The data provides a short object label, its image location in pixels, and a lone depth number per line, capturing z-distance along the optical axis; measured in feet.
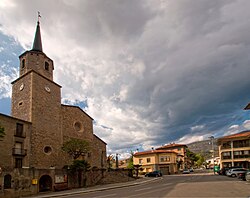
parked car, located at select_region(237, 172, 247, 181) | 108.58
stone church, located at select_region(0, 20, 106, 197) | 97.10
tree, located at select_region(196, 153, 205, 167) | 458.01
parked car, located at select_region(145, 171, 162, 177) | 182.70
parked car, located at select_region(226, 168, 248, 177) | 143.45
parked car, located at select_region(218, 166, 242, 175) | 172.63
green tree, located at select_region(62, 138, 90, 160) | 126.39
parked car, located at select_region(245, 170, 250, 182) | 98.42
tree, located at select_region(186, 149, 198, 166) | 398.64
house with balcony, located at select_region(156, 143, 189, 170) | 303.68
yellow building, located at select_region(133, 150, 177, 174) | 245.65
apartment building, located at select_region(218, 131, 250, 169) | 225.43
